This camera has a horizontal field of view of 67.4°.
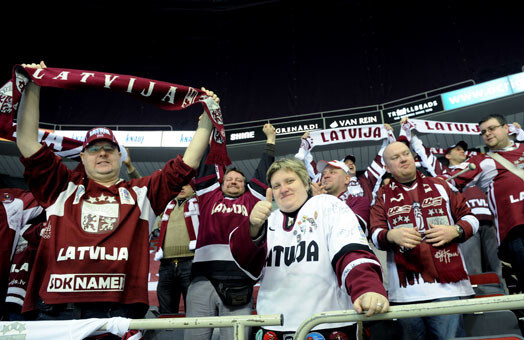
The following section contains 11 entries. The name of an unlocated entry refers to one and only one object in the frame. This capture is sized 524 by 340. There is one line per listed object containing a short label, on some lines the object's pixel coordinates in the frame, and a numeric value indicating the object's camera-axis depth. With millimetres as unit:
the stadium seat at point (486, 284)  3418
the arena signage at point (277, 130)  12898
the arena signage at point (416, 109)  11484
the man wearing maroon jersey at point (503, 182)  3051
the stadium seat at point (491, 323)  2320
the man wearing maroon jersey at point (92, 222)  2102
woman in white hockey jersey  1742
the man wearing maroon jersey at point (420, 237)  2410
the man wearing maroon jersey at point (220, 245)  2879
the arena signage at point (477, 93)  10281
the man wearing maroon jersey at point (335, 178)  3615
